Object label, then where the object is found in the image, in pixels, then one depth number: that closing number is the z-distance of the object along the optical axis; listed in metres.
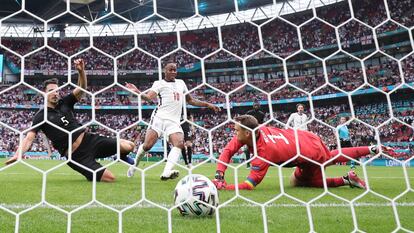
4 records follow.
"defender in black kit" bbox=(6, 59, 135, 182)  3.89
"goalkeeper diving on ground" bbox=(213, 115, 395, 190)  3.35
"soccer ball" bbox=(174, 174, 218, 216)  2.19
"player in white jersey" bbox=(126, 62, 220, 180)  4.05
